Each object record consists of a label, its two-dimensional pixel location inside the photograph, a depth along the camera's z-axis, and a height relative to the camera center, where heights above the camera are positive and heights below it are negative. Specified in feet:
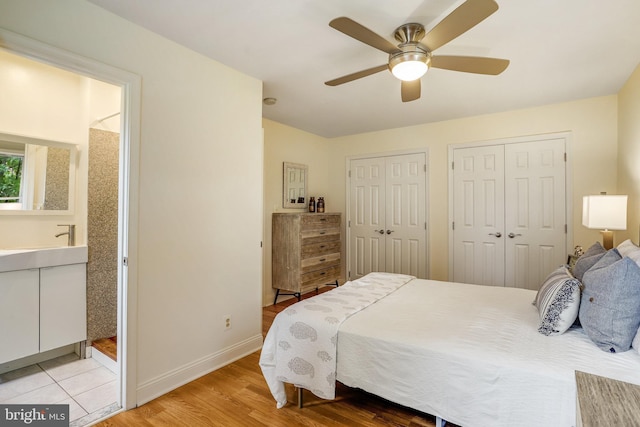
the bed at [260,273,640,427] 4.43 -2.24
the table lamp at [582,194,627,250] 8.00 +0.13
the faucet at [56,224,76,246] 8.75 -0.54
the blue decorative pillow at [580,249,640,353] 4.61 -1.35
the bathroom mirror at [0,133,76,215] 8.05 +1.06
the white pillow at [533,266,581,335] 5.32 -1.55
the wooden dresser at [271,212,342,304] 12.69 -1.50
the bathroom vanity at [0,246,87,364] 7.22 -2.11
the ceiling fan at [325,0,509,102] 5.21 +3.21
